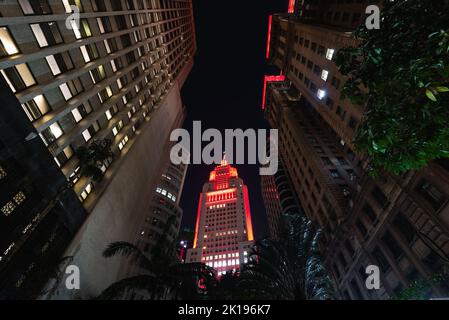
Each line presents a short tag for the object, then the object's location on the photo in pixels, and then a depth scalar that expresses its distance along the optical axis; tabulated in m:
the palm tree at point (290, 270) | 13.95
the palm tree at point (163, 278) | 16.25
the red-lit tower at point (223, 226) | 94.75
